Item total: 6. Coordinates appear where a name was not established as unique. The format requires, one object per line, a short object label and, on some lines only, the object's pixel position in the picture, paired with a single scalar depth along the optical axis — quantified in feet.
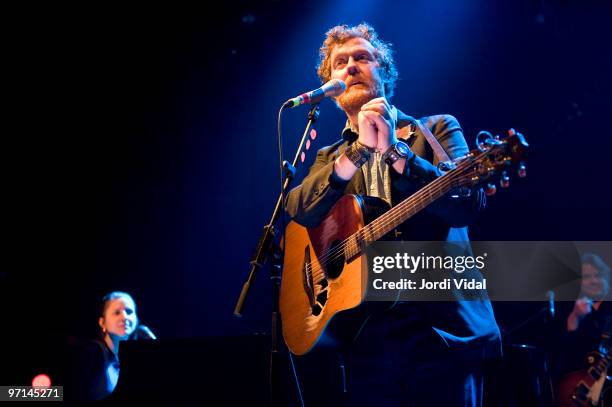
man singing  6.93
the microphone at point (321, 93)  8.89
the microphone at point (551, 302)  17.15
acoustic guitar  6.52
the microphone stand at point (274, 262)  7.50
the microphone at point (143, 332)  17.58
